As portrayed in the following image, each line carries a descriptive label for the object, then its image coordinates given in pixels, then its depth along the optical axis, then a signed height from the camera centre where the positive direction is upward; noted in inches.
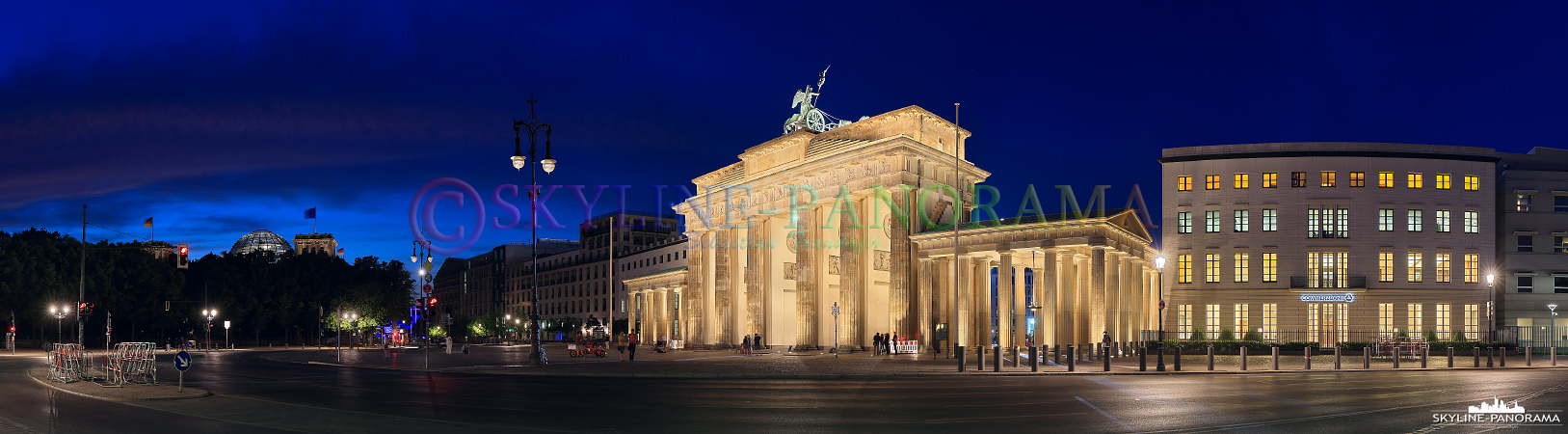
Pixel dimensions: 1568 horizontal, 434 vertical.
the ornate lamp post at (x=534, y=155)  1459.2 +122.7
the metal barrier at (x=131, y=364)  956.6 -128.5
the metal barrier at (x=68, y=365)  1032.2 -135.5
